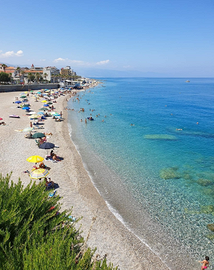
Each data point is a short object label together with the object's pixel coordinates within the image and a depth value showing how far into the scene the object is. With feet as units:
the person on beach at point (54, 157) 63.93
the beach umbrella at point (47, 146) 65.47
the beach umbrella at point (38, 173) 46.02
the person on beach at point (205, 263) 31.35
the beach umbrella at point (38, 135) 75.10
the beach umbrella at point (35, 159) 52.50
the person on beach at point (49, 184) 47.88
